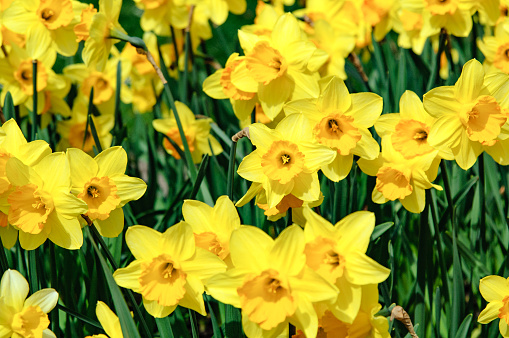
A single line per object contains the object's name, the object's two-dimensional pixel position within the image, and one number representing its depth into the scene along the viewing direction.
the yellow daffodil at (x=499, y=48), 1.38
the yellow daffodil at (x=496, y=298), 1.15
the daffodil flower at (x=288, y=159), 1.14
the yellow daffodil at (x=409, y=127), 1.19
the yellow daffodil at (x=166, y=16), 1.51
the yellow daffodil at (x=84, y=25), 1.31
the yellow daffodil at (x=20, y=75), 1.43
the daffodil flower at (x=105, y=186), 1.16
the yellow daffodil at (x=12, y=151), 1.13
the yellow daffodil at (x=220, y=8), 1.52
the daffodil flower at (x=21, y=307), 1.11
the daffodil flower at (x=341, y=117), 1.17
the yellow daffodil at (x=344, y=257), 1.08
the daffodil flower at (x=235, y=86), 1.25
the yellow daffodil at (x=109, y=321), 1.13
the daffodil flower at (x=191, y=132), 1.42
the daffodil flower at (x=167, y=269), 1.10
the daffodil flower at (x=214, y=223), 1.13
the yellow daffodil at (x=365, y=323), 1.10
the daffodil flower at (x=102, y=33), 1.29
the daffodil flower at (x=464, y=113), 1.17
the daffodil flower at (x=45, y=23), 1.34
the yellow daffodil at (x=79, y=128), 1.51
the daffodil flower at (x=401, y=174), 1.18
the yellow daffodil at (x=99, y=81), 1.52
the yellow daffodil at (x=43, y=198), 1.12
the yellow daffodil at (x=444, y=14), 1.36
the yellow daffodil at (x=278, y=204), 1.16
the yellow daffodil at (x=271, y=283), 1.06
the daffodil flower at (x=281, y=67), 1.24
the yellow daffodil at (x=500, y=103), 1.17
